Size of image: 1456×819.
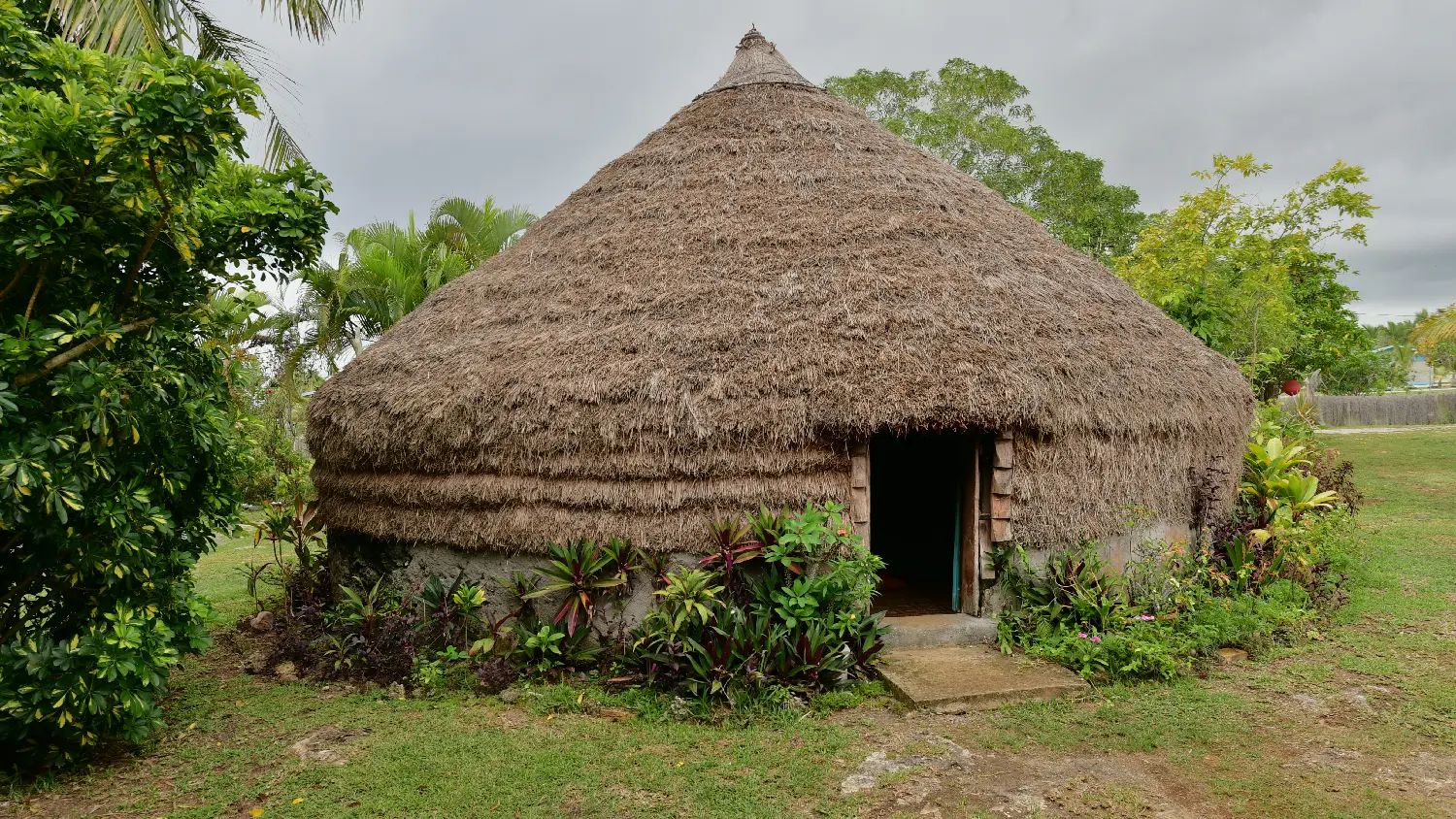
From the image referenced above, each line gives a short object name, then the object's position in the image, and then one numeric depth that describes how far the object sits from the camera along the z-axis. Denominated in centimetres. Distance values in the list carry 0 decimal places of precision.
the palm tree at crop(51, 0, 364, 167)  847
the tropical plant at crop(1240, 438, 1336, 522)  845
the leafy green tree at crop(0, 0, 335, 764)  424
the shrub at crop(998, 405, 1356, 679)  635
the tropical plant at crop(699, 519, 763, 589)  609
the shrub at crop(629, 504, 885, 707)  576
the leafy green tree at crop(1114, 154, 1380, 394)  1392
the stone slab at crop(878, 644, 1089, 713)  566
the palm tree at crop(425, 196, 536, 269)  1773
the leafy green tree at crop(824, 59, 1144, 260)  1969
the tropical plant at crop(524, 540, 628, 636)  625
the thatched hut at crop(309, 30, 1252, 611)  635
